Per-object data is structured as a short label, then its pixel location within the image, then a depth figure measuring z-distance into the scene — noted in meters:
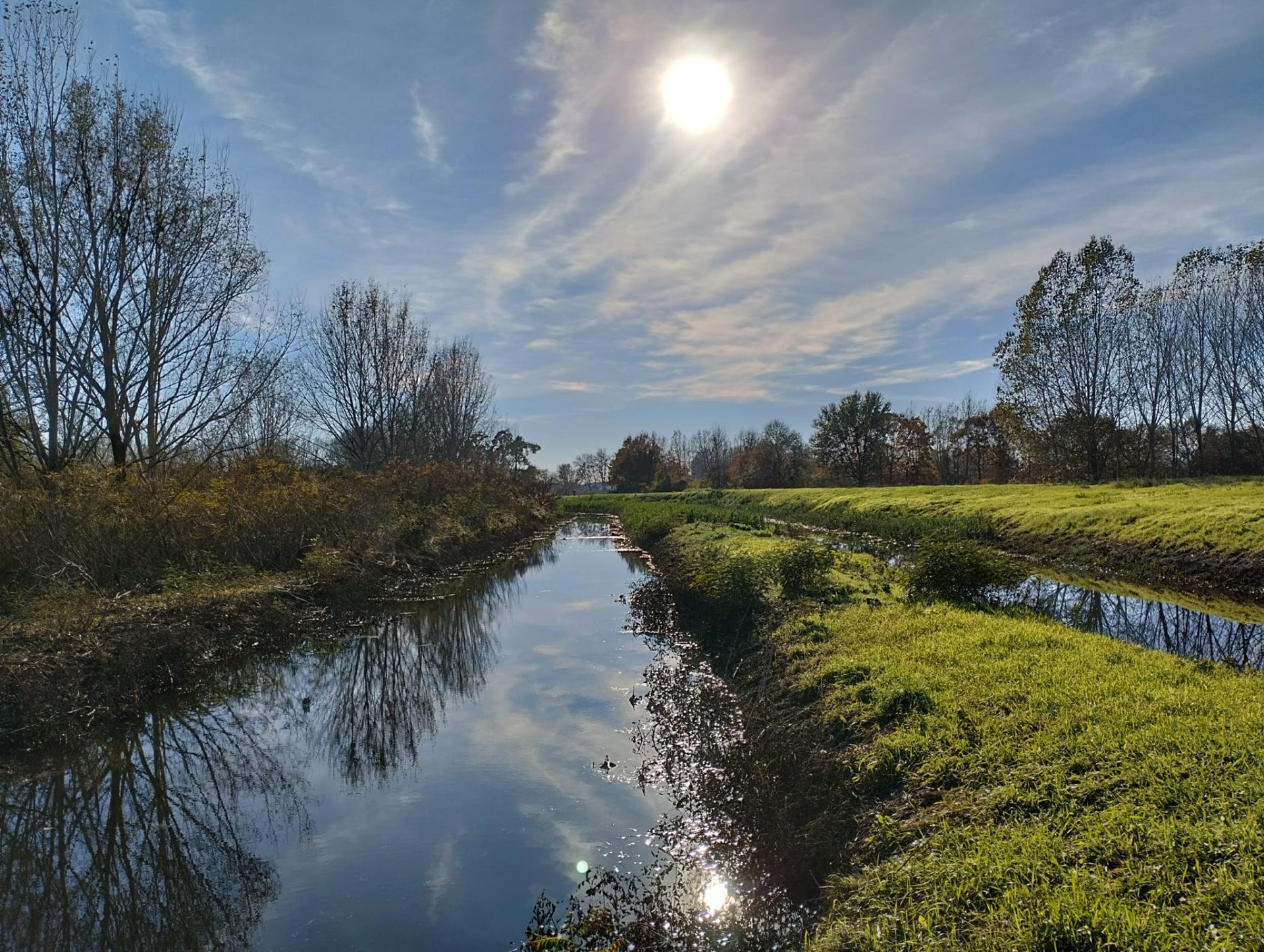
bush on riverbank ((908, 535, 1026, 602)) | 9.38
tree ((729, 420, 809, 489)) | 65.56
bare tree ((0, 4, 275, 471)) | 12.08
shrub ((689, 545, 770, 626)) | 10.84
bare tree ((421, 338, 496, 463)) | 36.66
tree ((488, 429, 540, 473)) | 41.81
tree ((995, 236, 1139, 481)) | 33.88
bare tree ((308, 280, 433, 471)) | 28.67
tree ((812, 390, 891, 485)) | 58.44
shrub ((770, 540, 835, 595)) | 10.66
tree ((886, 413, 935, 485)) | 60.03
